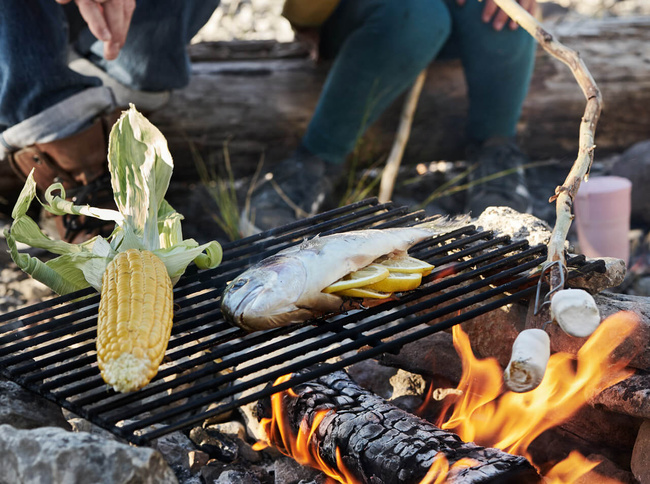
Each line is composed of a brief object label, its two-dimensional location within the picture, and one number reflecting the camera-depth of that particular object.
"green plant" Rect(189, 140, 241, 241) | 3.91
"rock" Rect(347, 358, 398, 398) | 2.52
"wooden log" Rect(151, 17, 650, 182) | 4.51
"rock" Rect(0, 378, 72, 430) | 1.67
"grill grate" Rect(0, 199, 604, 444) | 1.57
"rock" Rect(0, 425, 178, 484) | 1.30
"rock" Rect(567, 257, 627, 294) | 2.07
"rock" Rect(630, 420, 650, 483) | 1.78
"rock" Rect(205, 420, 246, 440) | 2.33
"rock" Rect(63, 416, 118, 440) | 2.17
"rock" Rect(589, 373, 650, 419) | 1.78
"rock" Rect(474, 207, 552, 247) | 2.30
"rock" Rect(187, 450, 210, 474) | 2.12
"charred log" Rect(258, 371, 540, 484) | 1.67
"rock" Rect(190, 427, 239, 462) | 2.20
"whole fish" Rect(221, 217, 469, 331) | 1.77
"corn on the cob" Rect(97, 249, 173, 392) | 1.51
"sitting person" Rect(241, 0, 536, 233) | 3.94
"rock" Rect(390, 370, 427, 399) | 2.46
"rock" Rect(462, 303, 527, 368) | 2.18
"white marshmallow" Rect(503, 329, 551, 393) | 1.44
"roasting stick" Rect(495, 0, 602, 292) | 1.85
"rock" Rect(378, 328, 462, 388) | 2.35
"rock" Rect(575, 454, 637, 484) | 1.91
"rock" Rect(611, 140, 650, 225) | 4.30
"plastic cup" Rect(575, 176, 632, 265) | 3.61
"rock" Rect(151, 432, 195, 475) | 2.07
